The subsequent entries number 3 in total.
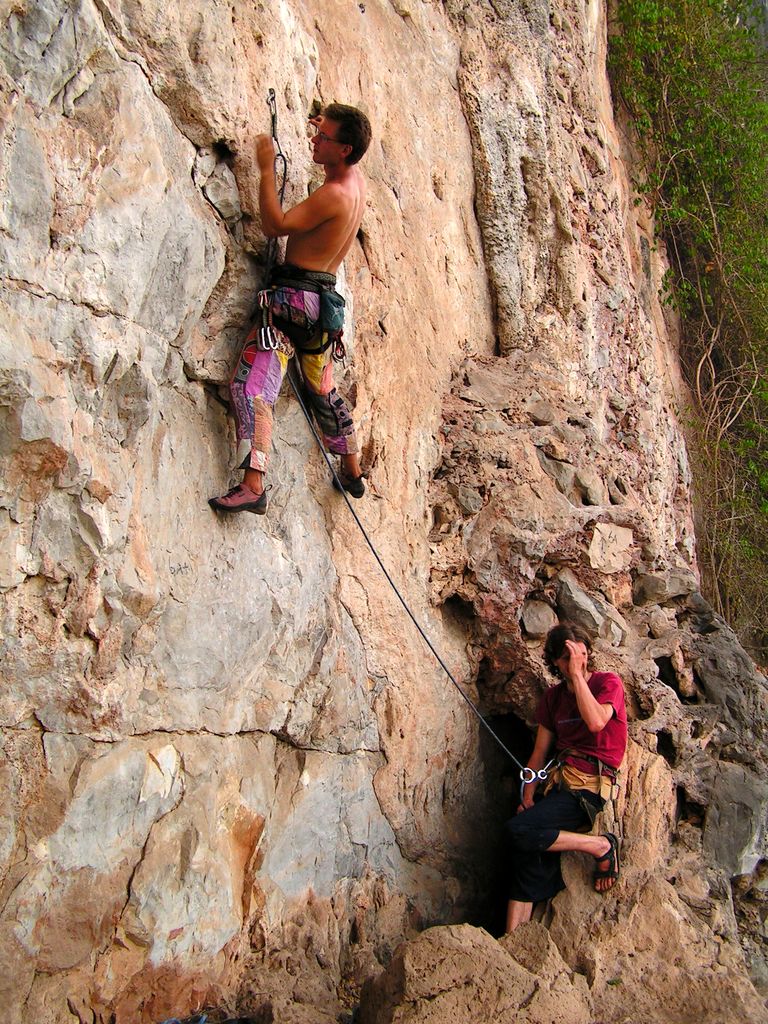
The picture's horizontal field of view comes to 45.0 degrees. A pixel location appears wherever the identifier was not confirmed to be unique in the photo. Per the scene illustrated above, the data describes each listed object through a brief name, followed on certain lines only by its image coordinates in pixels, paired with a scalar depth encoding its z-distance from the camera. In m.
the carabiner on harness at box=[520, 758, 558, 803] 4.50
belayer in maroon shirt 4.25
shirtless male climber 3.63
